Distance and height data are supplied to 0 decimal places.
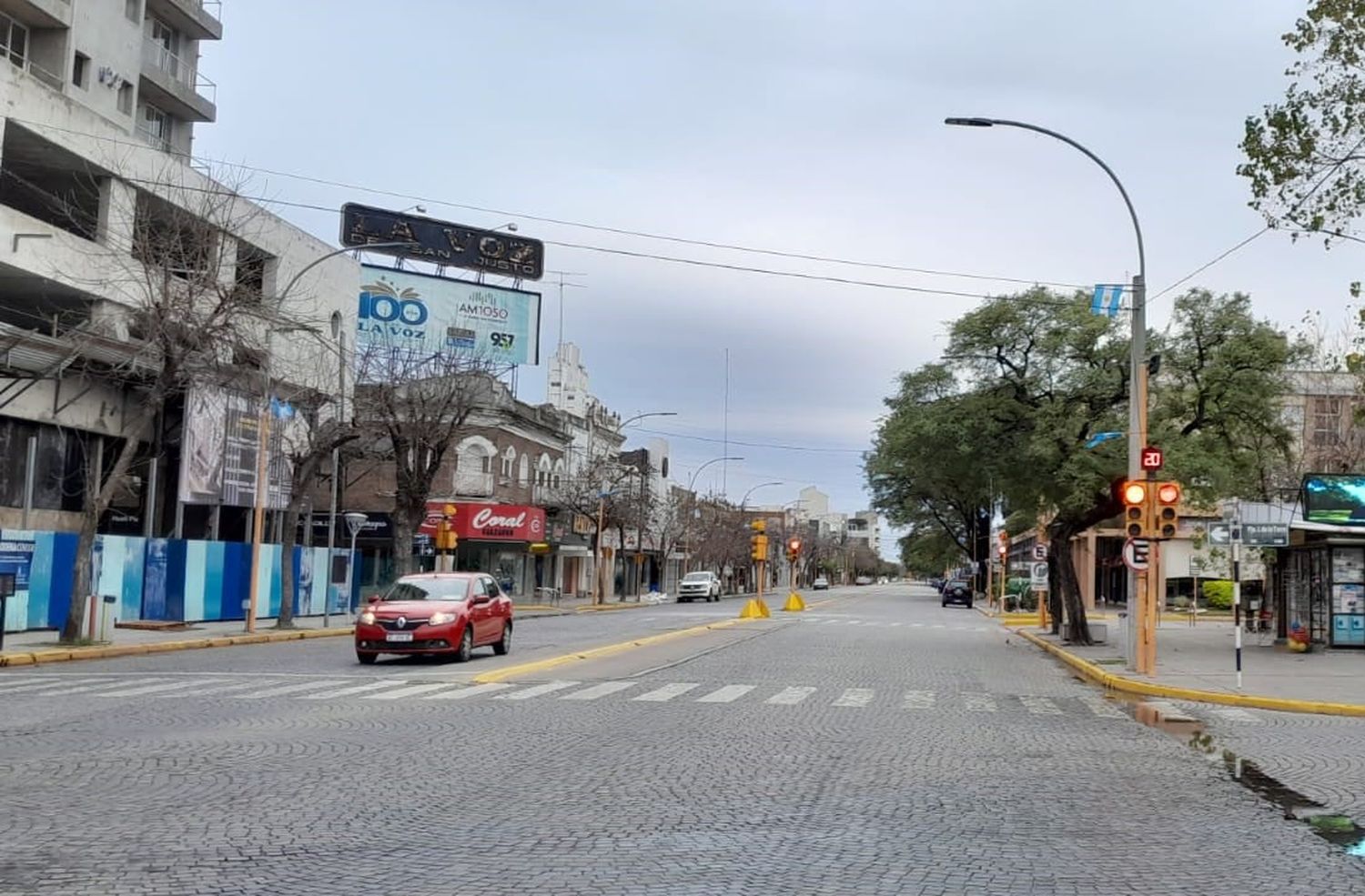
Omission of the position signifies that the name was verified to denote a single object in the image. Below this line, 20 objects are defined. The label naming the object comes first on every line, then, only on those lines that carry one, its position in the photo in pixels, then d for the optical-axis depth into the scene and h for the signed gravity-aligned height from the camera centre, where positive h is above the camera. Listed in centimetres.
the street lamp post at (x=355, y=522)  3519 +39
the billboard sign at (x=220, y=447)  3362 +234
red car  2167 -139
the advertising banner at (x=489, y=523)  5594 +74
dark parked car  7575 -239
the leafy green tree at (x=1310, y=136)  1520 +517
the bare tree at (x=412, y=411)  3844 +384
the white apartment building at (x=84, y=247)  2905 +705
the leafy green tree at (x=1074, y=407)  2809 +350
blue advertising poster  2589 -70
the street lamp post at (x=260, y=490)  2970 +101
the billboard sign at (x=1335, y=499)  2758 +141
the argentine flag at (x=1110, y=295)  2255 +466
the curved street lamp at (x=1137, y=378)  2253 +327
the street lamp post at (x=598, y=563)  6080 -100
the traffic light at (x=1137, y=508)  2158 +85
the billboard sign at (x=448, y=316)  5900 +1051
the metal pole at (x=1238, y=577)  2023 -29
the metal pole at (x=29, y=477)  3025 +118
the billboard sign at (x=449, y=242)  5900 +1418
